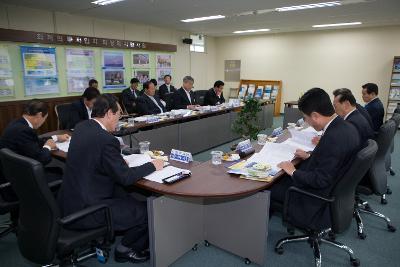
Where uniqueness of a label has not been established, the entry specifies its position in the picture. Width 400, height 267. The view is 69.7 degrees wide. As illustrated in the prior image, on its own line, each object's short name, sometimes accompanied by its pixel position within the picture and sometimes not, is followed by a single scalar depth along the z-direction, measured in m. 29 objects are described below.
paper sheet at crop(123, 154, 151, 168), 2.16
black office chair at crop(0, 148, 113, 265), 1.43
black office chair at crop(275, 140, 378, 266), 1.72
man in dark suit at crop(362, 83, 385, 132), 3.76
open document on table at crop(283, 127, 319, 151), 2.67
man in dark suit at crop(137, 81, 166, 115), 5.05
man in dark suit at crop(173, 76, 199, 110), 5.82
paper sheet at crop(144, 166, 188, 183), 1.89
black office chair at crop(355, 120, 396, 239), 2.42
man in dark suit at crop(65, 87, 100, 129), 3.54
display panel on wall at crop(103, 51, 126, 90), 6.70
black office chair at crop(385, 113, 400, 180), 2.82
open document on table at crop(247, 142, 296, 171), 2.24
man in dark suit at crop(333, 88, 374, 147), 2.56
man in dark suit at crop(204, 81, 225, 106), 6.34
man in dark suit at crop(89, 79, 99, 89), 6.08
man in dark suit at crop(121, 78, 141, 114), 6.85
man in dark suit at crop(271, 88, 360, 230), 1.79
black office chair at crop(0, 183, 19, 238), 2.03
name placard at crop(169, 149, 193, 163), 2.29
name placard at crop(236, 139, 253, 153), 2.47
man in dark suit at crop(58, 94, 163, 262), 1.70
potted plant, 3.01
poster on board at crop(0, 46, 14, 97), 5.01
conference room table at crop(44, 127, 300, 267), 1.81
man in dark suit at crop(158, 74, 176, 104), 7.49
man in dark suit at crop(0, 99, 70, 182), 2.12
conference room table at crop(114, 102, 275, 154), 3.94
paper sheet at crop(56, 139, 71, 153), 2.65
